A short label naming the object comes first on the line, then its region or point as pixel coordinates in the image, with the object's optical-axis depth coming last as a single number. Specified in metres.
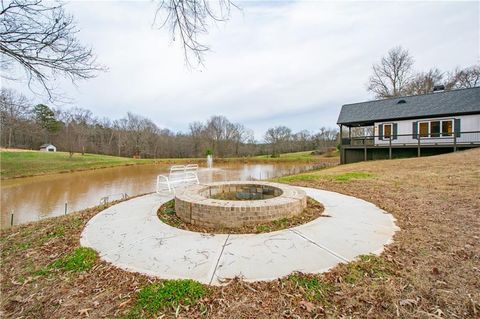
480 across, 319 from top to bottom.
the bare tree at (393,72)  28.58
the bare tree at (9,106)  7.20
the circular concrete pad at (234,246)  2.62
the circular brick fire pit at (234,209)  3.94
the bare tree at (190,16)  3.14
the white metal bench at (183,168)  7.09
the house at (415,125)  15.74
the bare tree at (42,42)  4.39
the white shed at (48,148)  42.91
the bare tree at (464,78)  27.39
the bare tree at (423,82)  28.95
